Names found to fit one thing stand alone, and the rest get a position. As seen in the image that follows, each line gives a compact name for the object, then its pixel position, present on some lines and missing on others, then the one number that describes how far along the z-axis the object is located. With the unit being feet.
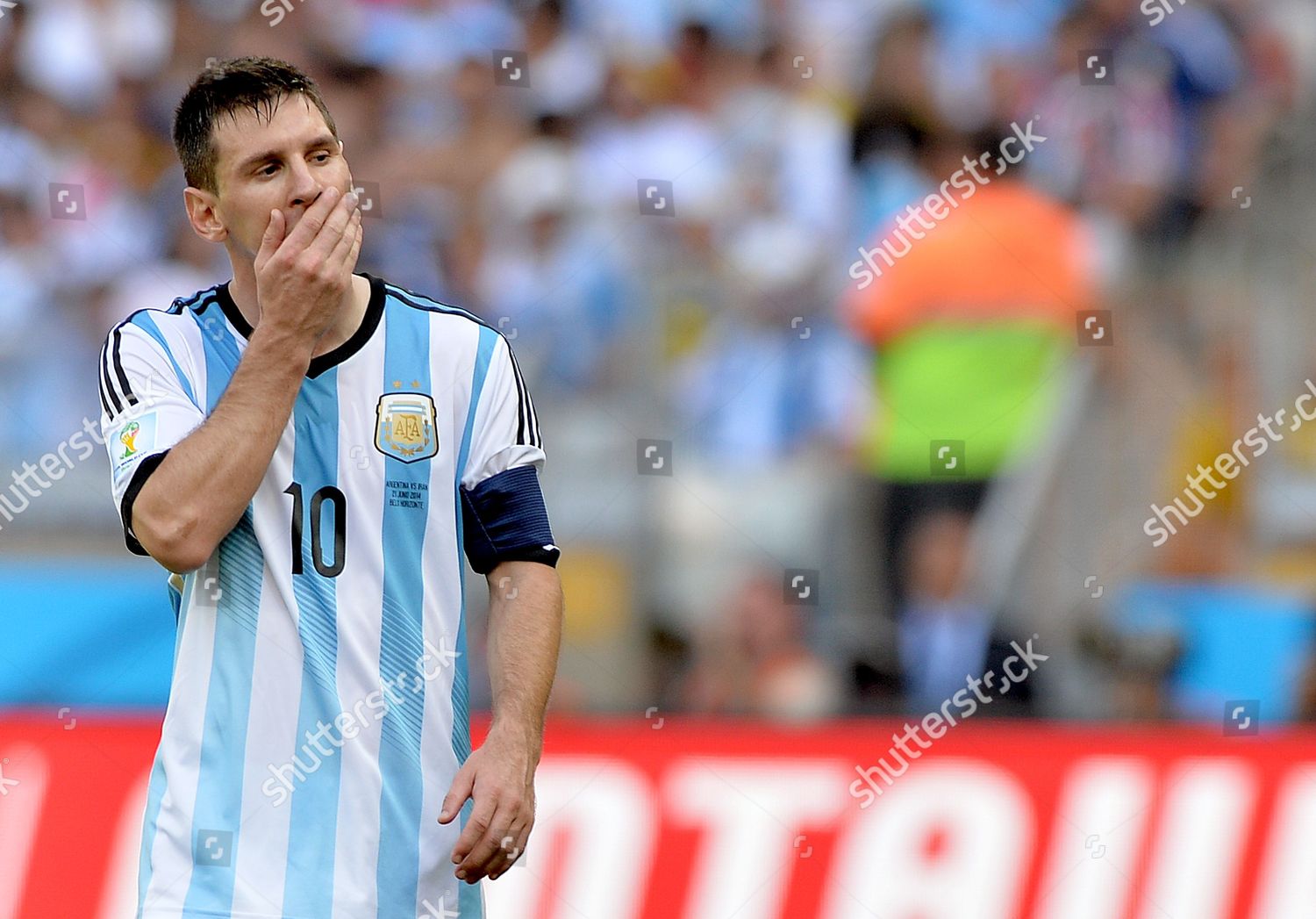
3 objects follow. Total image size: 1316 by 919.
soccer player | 16.84
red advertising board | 30.94
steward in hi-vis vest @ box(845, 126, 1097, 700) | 40.42
